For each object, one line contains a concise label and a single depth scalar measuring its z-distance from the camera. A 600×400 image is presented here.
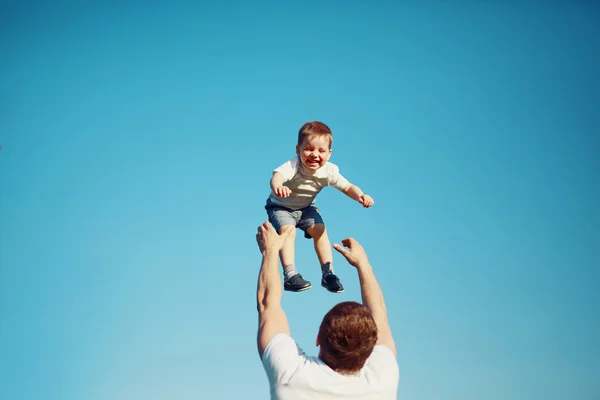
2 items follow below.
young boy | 7.77
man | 4.16
